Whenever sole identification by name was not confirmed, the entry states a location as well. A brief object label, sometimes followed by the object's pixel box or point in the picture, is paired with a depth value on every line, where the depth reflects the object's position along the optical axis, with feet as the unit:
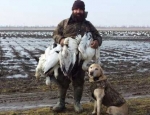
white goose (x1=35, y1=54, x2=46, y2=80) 23.09
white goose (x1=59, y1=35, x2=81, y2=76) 22.44
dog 21.33
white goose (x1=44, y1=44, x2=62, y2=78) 22.63
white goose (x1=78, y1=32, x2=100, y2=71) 22.57
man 23.03
